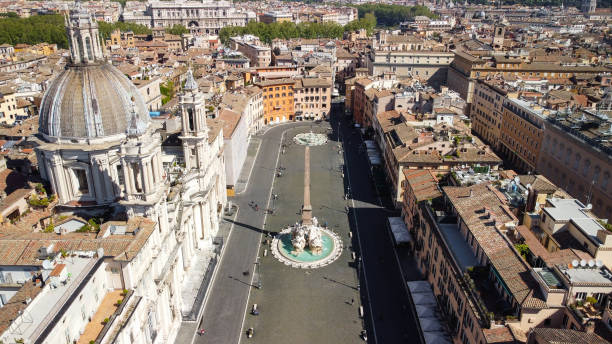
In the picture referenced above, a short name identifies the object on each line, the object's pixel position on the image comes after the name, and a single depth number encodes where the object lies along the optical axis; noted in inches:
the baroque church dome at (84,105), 2096.5
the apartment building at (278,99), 4894.2
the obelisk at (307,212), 2583.7
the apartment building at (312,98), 5019.7
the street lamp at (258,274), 2296.8
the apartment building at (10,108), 3858.3
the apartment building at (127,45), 7585.6
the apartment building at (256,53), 6358.3
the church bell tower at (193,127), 2471.7
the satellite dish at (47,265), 1450.5
